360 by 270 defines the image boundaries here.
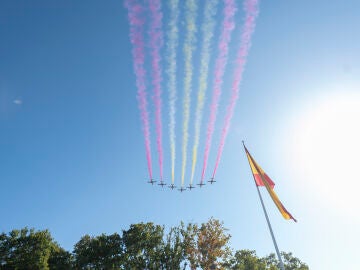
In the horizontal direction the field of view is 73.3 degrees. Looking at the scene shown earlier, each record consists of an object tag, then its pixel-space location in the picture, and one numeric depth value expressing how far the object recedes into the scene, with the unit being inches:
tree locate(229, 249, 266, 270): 1932.8
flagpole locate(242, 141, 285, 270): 784.4
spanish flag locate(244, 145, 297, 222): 898.1
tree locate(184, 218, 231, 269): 1631.4
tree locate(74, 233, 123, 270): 1728.6
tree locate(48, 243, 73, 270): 1822.1
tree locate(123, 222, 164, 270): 1658.5
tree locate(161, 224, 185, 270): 1583.4
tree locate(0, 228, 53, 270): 1670.8
